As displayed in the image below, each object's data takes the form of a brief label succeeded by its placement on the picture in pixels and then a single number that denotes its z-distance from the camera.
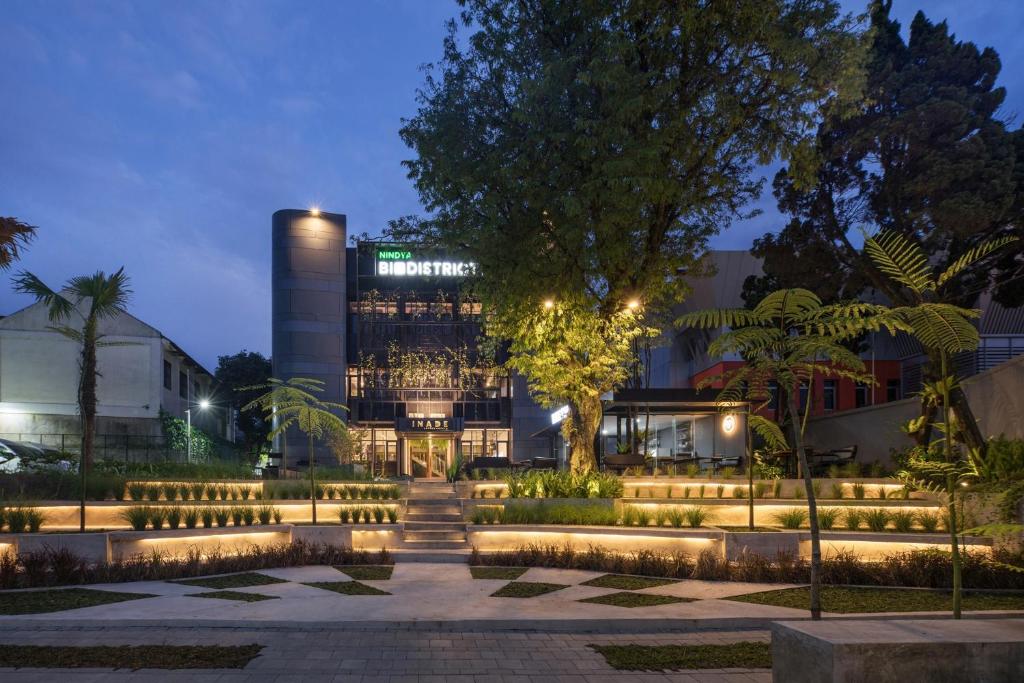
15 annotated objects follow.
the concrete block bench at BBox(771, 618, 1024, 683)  5.13
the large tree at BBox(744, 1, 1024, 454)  19.55
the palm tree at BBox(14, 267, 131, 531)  18.17
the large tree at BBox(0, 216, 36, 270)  13.53
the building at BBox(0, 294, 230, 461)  36.97
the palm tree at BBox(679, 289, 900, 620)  8.04
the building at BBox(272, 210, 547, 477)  47.41
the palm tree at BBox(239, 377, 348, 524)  17.20
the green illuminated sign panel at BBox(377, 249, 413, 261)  50.12
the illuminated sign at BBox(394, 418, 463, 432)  45.69
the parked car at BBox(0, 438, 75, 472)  20.23
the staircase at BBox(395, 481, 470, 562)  15.59
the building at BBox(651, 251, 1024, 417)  34.25
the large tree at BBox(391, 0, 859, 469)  16.11
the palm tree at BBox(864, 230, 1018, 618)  7.65
